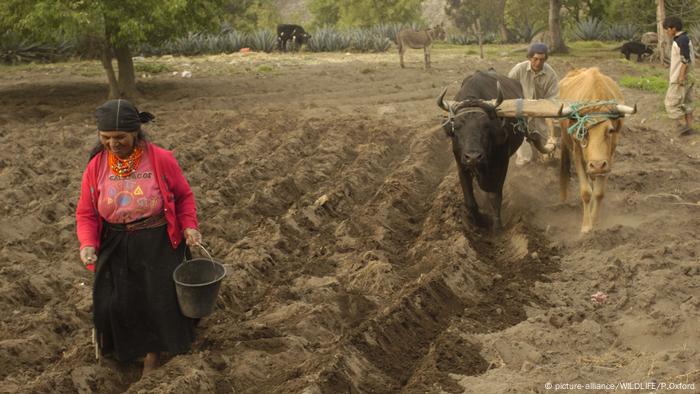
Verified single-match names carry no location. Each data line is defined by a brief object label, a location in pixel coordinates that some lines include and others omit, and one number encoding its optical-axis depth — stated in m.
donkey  23.56
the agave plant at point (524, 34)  35.19
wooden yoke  7.86
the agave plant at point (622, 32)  31.12
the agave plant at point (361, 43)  30.44
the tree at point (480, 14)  37.88
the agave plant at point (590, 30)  32.59
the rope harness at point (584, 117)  7.66
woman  5.28
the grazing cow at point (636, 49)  24.62
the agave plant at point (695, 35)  24.14
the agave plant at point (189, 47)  28.33
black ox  7.80
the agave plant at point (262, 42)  30.00
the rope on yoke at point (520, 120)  7.93
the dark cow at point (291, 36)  29.89
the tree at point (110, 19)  14.49
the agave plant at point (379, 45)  30.66
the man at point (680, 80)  12.17
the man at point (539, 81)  9.61
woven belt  5.37
